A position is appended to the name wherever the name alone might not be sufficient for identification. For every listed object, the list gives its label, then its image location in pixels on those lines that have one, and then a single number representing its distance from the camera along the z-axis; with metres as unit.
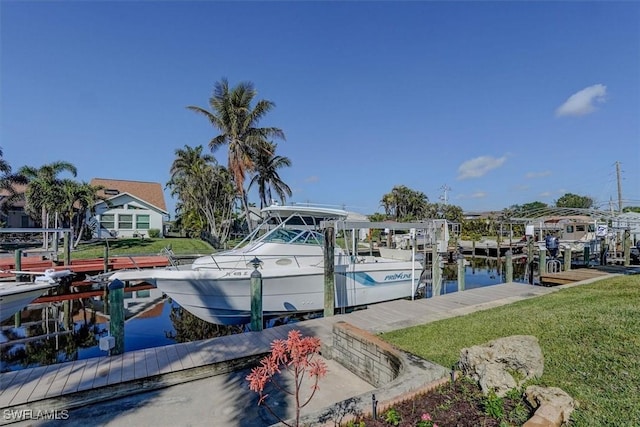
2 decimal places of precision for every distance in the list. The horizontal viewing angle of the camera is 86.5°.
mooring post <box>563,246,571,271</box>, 15.27
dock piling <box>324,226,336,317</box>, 8.06
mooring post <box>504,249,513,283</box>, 12.99
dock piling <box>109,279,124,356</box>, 5.38
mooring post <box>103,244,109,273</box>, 14.76
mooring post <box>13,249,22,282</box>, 13.14
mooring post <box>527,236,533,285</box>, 17.77
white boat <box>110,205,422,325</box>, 8.65
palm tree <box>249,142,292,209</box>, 24.19
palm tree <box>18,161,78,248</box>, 20.97
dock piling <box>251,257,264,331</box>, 6.68
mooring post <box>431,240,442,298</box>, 10.98
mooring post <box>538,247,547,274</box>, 14.73
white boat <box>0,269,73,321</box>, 8.28
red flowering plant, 2.37
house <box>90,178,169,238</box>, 29.72
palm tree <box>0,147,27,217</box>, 24.08
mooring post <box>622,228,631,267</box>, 16.48
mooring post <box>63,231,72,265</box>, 14.72
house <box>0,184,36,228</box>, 28.86
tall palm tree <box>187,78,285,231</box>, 21.03
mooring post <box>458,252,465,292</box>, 11.59
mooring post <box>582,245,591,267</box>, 18.44
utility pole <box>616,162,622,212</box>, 38.56
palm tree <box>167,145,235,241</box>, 30.36
